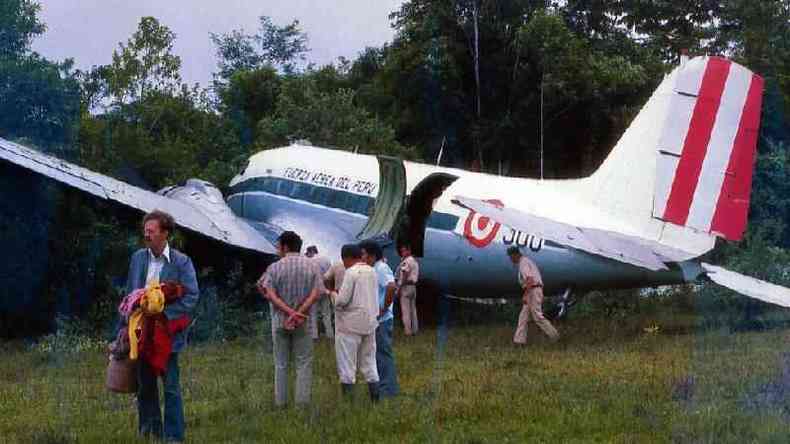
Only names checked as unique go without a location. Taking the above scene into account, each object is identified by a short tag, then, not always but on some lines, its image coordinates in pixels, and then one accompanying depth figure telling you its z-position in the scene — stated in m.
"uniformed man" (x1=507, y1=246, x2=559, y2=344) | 15.00
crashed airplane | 15.25
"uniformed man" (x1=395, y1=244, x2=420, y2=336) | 16.66
